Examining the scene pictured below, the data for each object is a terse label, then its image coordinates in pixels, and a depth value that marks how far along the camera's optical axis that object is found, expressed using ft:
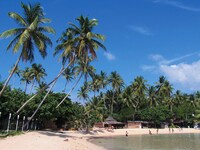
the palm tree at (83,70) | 140.67
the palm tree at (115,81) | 260.21
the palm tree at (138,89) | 260.62
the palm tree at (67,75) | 202.12
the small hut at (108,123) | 222.85
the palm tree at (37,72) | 200.03
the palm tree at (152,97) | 277.85
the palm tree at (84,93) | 268.21
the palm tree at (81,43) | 109.40
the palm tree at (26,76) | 207.95
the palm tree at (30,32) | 87.92
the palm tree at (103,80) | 251.39
